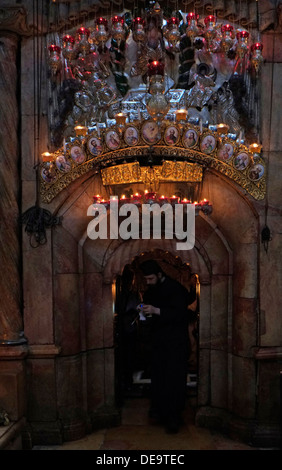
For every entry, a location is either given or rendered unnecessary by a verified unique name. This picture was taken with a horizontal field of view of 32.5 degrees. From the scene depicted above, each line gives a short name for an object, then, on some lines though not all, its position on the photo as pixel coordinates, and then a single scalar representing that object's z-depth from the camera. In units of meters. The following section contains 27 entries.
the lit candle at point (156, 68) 6.33
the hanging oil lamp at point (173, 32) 6.54
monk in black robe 7.34
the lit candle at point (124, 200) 6.74
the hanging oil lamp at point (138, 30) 6.61
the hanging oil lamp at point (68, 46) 6.75
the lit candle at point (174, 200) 6.57
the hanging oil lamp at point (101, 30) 6.61
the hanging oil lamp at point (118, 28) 6.56
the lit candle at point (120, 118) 6.58
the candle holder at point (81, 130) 6.74
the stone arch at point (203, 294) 7.05
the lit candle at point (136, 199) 6.63
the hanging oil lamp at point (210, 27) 6.59
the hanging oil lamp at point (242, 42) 6.64
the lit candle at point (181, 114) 6.34
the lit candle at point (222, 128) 6.59
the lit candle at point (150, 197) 6.50
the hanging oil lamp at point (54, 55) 6.78
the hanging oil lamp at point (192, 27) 6.54
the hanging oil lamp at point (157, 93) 6.27
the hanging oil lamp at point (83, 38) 6.75
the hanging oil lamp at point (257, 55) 6.66
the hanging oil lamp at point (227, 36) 6.62
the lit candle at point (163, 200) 6.56
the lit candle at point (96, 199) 6.79
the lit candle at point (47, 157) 6.78
